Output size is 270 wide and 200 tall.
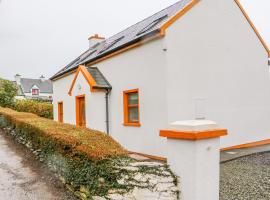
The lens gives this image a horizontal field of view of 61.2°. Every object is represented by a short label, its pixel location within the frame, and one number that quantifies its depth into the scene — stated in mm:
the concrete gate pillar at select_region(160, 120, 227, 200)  3385
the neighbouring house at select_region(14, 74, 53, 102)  49750
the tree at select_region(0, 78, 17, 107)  24641
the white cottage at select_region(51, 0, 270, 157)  8070
